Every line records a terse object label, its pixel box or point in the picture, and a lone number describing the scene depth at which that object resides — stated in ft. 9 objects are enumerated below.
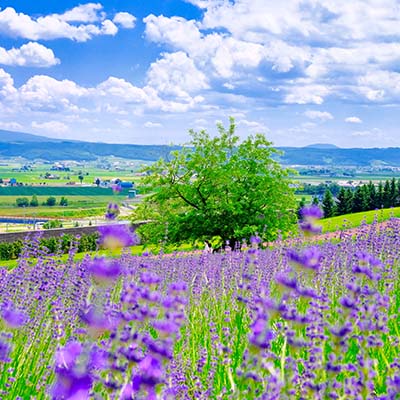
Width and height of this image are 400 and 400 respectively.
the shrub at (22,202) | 595.47
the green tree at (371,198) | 202.18
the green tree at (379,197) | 200.36
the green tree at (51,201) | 602.53
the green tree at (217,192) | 86.94
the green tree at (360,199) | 200.64
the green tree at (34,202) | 599.98
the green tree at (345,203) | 203.82
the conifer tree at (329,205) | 197.77
